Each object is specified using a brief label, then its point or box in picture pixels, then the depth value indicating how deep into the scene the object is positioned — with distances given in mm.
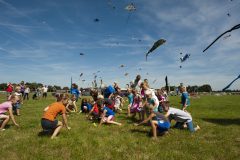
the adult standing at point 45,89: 21691
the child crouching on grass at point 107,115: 7284
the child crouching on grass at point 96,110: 8030
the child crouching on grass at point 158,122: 5630
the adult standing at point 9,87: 15834
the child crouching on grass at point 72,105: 10531
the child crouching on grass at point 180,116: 6330
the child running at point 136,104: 8345
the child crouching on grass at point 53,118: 5377
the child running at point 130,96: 10360
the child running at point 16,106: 9343
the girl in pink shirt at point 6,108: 6340
